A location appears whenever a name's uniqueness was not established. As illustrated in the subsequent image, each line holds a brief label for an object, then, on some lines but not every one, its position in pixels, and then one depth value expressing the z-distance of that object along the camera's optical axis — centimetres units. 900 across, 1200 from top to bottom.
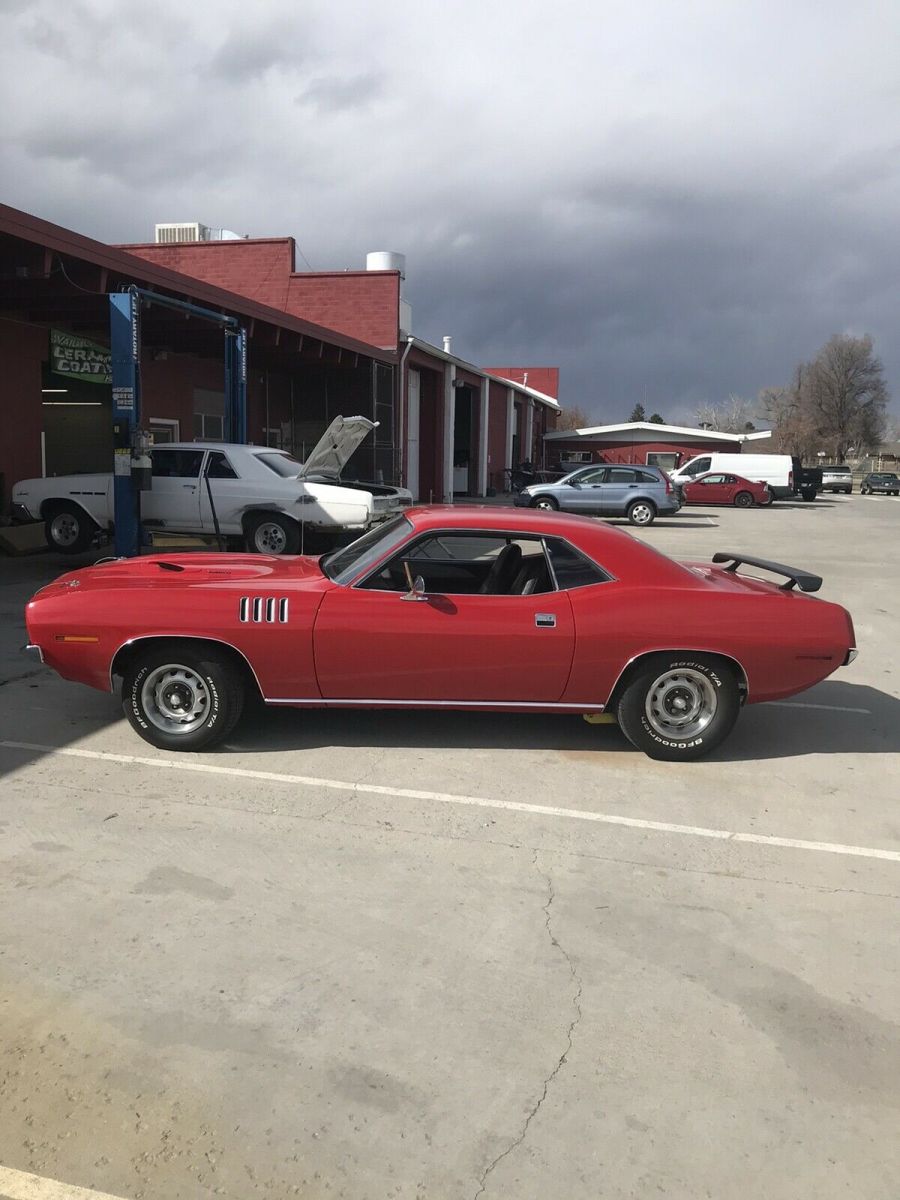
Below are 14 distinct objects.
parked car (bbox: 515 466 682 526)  2352
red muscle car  472
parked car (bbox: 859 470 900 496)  5144
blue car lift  1115
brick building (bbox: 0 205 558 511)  1243
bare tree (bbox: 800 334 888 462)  8162
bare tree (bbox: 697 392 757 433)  10919
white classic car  1220
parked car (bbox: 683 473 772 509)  3278
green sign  1506
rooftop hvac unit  2644
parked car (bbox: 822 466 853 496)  5044
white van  3441
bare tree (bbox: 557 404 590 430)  7395
